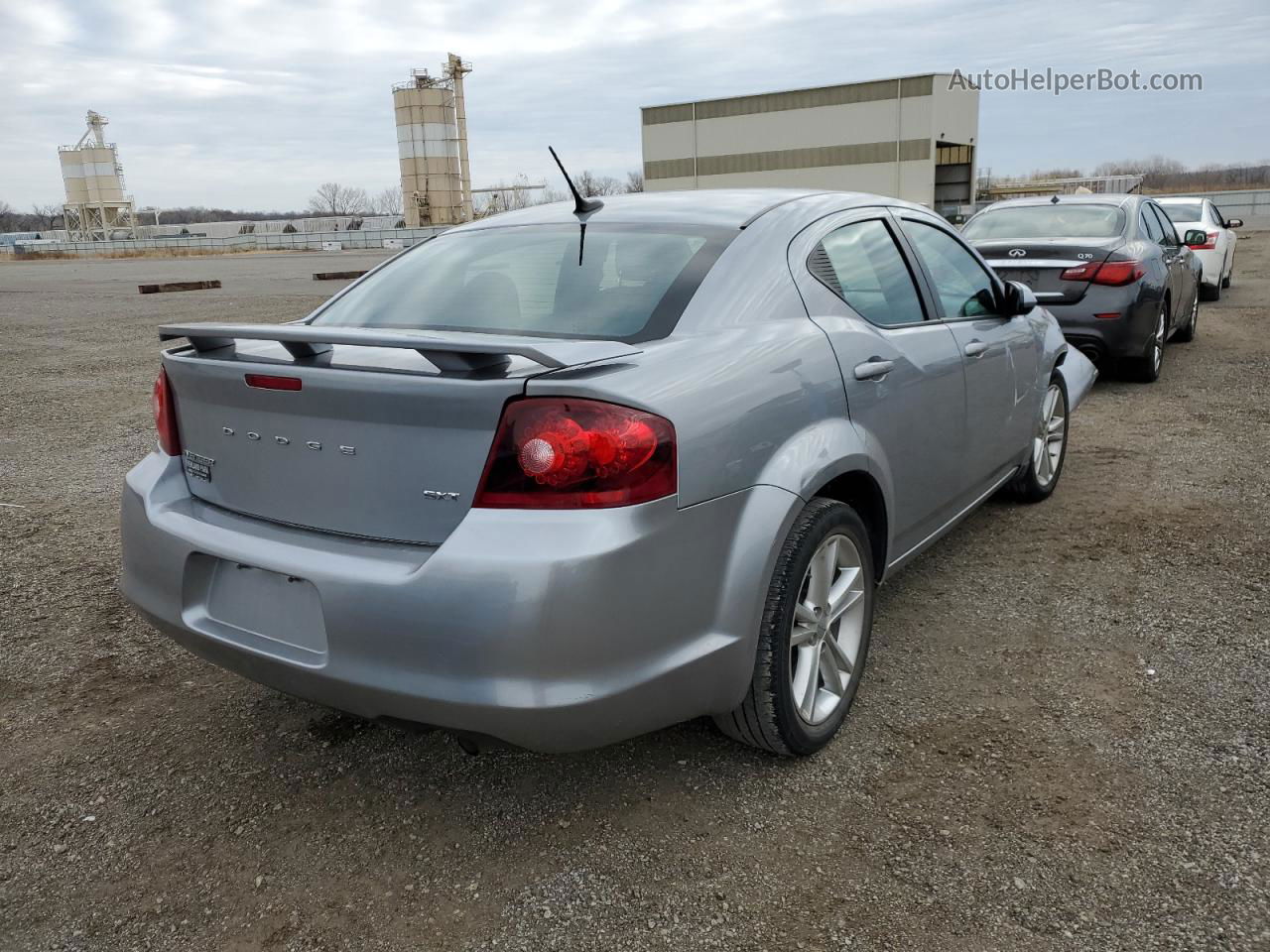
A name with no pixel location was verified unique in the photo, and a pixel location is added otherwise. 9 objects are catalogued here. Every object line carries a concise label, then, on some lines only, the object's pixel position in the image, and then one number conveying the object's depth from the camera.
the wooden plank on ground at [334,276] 24.46
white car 13.20
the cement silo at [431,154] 69.06
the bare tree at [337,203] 130.88
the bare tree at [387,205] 132.12
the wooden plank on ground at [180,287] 20.88
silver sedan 2.09
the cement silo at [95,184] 86.00
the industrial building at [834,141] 50.91
